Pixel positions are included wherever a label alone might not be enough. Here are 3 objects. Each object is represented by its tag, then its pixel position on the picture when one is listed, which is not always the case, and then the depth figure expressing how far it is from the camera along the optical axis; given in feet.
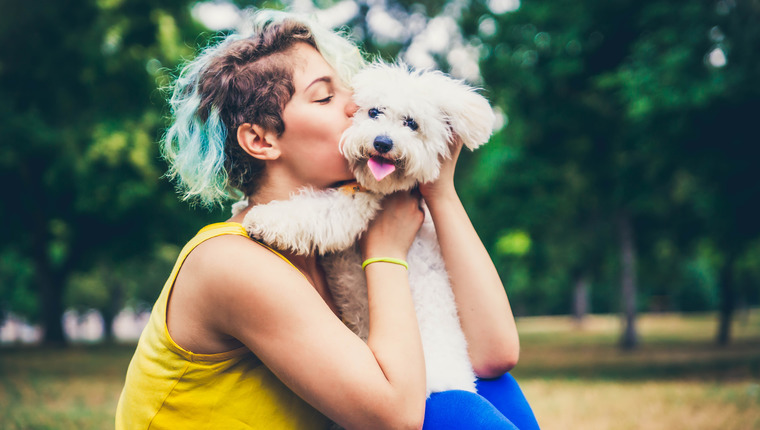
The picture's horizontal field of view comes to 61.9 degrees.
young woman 5.54
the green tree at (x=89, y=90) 37.73
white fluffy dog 6.53
